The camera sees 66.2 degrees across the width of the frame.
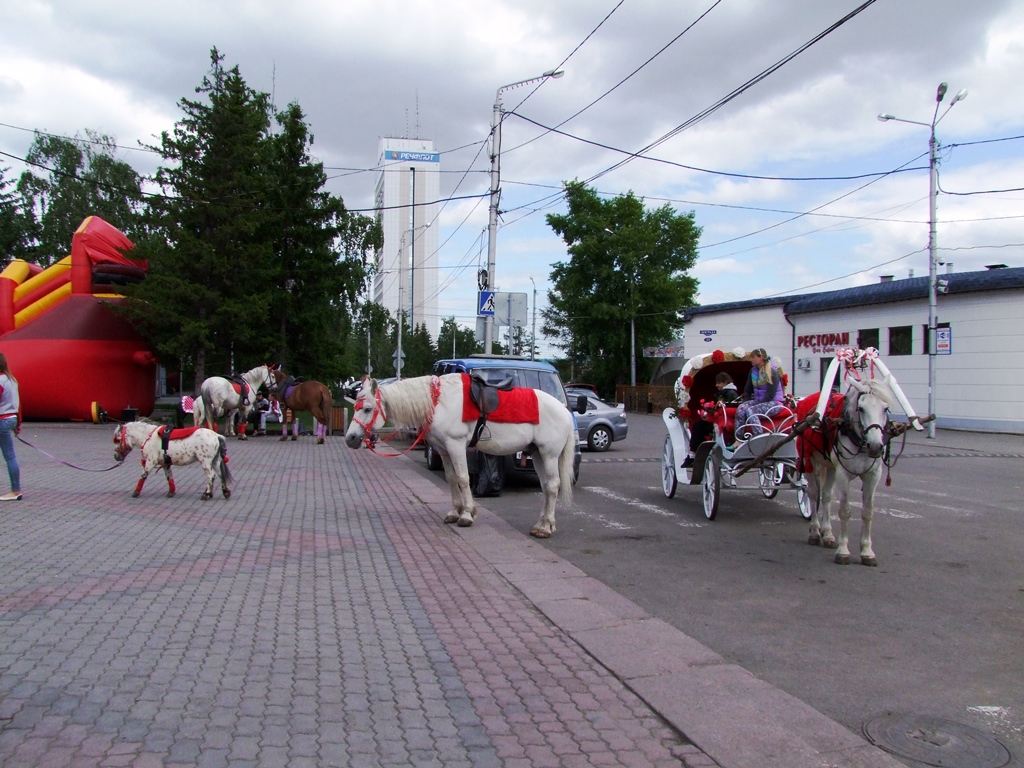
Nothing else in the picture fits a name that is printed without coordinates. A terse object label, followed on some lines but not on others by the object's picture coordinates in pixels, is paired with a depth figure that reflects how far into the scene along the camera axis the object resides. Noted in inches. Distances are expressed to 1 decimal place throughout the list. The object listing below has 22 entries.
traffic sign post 827.4
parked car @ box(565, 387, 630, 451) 795.4
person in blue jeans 390.0
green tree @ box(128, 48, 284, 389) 919.7
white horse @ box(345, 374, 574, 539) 362.3
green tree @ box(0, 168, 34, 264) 1595.7
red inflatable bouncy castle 904.9
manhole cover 139.9
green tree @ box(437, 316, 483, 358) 3445.4
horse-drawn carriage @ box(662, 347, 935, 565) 280.1
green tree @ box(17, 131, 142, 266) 1648.6
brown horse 859.4
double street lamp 950.4
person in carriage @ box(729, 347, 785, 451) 358.3
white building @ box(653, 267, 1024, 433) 1053.8
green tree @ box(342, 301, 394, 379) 1172.5
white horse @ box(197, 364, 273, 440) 774.5
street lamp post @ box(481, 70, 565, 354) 839.1
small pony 418.6
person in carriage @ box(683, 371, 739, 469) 384.5
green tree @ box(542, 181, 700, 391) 1969.7
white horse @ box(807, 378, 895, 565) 275.3
